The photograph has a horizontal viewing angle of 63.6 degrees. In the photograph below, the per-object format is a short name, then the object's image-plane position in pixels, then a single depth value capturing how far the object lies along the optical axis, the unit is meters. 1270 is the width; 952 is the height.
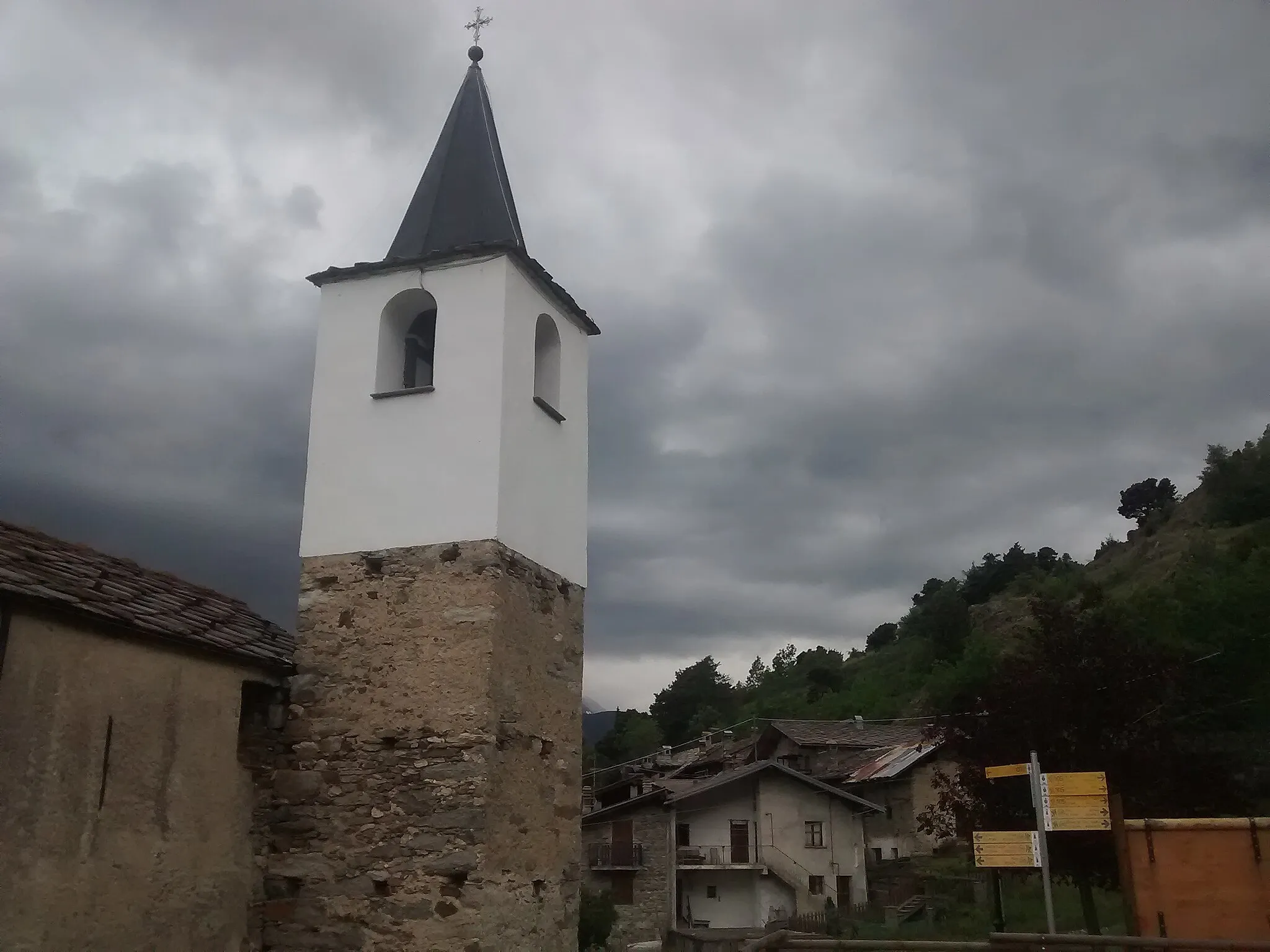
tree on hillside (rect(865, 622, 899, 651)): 82.00
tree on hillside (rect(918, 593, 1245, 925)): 13.73
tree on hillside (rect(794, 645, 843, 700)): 71.06
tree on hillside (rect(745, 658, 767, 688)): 85.12
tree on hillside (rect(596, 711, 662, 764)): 65.81
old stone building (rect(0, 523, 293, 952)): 6.87
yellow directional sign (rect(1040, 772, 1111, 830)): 8.46
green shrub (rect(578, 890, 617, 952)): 23.31
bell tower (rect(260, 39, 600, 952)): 8.63
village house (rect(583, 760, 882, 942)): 31.28
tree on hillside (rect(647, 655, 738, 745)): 74.81
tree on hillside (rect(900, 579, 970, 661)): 60.31
